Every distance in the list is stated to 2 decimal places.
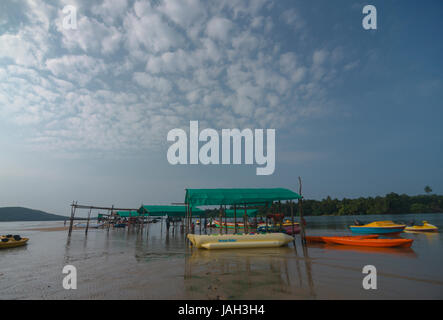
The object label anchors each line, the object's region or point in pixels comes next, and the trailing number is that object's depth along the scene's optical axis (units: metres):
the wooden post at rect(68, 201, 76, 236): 29.31
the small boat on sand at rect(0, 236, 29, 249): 16.55
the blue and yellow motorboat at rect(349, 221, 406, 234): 22.02
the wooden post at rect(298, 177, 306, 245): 16.81
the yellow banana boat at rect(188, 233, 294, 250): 14.70
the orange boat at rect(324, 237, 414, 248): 14.66
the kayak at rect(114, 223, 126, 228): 44.83
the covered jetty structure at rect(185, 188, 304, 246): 16.34
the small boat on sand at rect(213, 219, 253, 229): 36.71
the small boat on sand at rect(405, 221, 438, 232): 25.73
